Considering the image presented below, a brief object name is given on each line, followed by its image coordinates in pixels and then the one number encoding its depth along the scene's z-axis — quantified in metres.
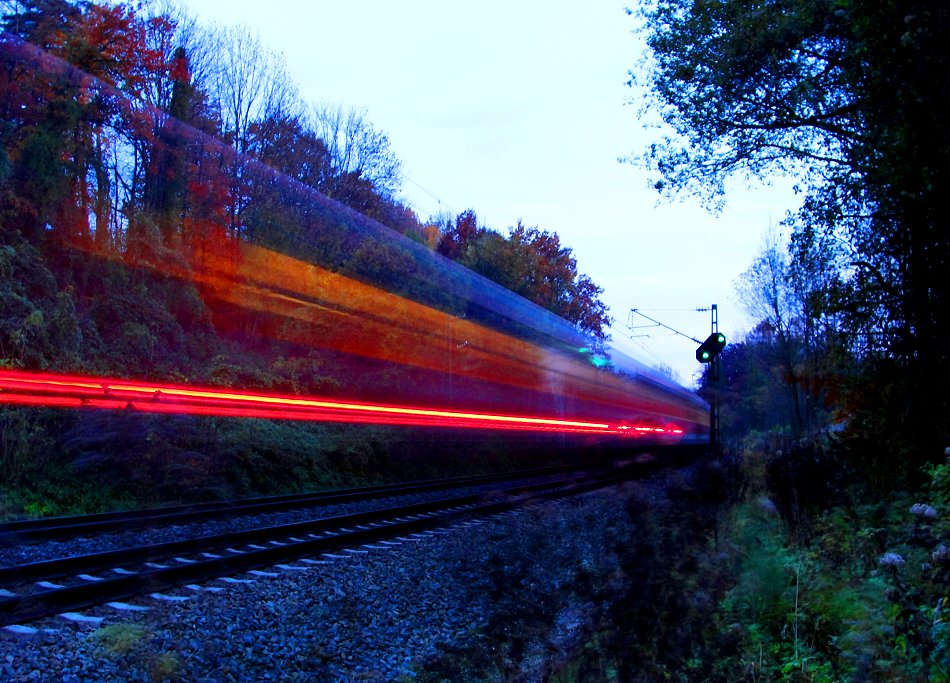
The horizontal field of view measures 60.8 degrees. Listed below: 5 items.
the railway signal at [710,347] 22.94
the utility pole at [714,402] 27.17
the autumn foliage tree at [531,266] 37.25
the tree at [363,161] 39.56
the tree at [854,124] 10.91
